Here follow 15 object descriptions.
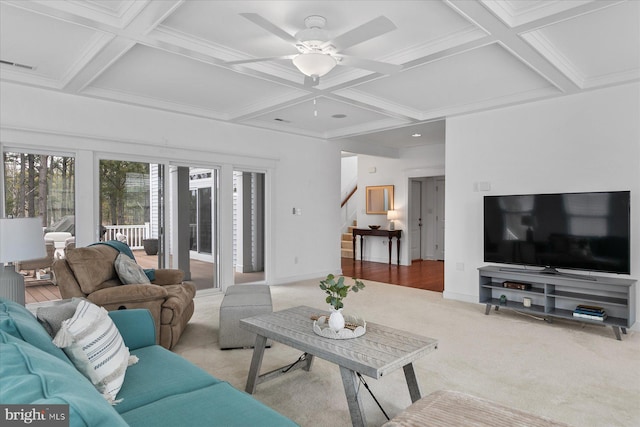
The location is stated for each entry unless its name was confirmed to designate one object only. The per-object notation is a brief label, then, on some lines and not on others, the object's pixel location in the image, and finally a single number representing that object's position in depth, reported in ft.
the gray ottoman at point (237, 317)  11.15
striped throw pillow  5.18
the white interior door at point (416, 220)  30.26
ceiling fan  8.66
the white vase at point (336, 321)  7.79
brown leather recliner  10.53
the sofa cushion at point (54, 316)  5.82
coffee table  6.59
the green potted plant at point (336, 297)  7.82
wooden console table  28.48
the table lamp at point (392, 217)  29.07
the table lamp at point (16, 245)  7.19
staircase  32.99
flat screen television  12.83
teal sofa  2.59
